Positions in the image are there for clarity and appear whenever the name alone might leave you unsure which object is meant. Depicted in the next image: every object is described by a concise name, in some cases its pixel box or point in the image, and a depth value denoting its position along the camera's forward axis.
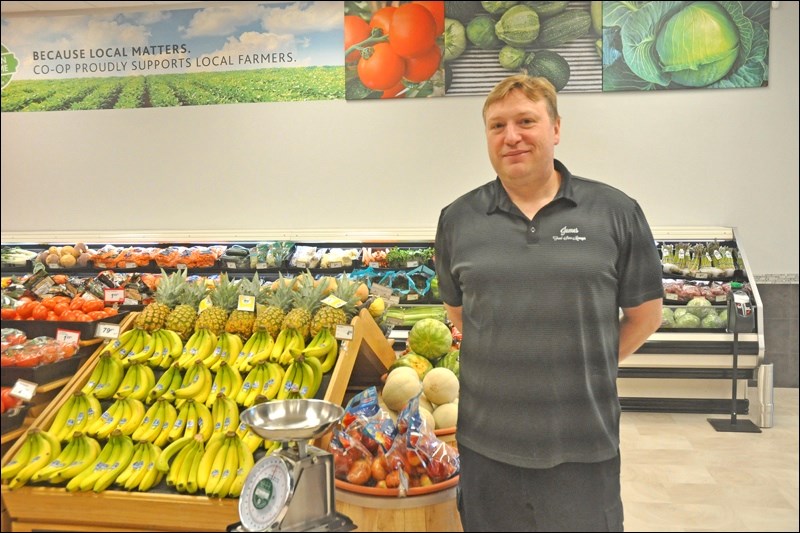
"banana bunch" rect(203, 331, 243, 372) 2.70
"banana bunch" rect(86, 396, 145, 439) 2.36
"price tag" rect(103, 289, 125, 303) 3.05
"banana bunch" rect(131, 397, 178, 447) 2.33
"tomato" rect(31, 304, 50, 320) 2.89
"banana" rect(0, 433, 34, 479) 2.12
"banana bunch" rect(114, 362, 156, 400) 2.53
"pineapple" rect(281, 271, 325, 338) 2.75
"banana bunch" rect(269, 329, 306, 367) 2.62
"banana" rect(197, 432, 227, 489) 2.09
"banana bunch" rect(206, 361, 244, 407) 2.55
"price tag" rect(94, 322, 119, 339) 2.68
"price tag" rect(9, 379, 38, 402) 2.22
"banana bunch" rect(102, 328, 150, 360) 2.71
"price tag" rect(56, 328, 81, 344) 2.61
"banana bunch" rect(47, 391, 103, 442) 2.35
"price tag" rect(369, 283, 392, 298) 3.13
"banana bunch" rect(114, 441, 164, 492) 2.12
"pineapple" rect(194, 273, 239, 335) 2.85
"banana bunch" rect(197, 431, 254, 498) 2.04
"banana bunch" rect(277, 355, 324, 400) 2.44
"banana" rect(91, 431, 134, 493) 2.11
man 1.72
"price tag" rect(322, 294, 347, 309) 2.77
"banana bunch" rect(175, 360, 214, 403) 2.50
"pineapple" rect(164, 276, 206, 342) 2.88
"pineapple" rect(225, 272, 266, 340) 2.84
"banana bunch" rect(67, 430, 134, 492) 2.10
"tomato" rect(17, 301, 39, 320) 2.86
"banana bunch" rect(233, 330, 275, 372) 2.64
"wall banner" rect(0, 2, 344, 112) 6.71
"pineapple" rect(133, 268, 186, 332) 2.88
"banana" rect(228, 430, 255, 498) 2.03
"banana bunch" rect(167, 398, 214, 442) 2.35
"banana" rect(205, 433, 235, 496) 2.04
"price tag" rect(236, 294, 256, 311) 2.89
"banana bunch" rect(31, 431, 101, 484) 2.14
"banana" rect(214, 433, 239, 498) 2.03
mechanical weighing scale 1.59
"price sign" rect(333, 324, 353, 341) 2.58
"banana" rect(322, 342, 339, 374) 2.61
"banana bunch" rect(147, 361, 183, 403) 2.53
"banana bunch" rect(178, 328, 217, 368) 2.71
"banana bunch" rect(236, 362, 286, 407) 2.48
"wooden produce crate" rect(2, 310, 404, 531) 2.04
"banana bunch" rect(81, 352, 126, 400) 2.54
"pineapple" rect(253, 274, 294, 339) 2.80
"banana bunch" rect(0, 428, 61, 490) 2.12
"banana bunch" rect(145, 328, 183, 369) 2.71
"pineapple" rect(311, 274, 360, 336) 2.73
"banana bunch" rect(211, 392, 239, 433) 2.35
